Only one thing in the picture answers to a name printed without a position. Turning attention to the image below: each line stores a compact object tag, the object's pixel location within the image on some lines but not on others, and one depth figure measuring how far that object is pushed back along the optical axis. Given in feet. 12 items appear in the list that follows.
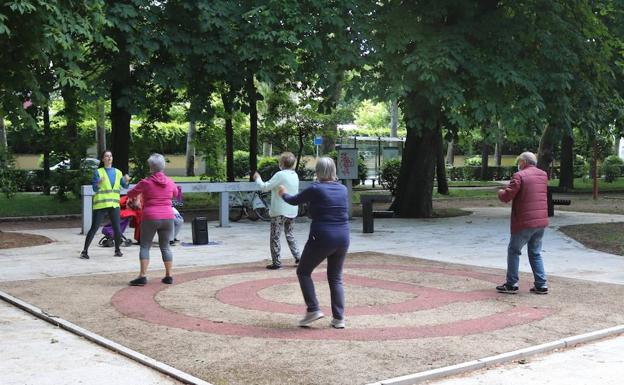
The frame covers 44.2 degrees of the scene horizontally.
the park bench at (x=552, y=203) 70.33
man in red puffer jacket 31.14
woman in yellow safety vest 41.70
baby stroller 46.01
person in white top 35.42
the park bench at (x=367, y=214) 56.08
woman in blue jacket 24.47
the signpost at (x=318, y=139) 109.22
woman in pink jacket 32.24
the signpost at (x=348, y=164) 64.39
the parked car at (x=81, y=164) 75.96
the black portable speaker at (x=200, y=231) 48.49
